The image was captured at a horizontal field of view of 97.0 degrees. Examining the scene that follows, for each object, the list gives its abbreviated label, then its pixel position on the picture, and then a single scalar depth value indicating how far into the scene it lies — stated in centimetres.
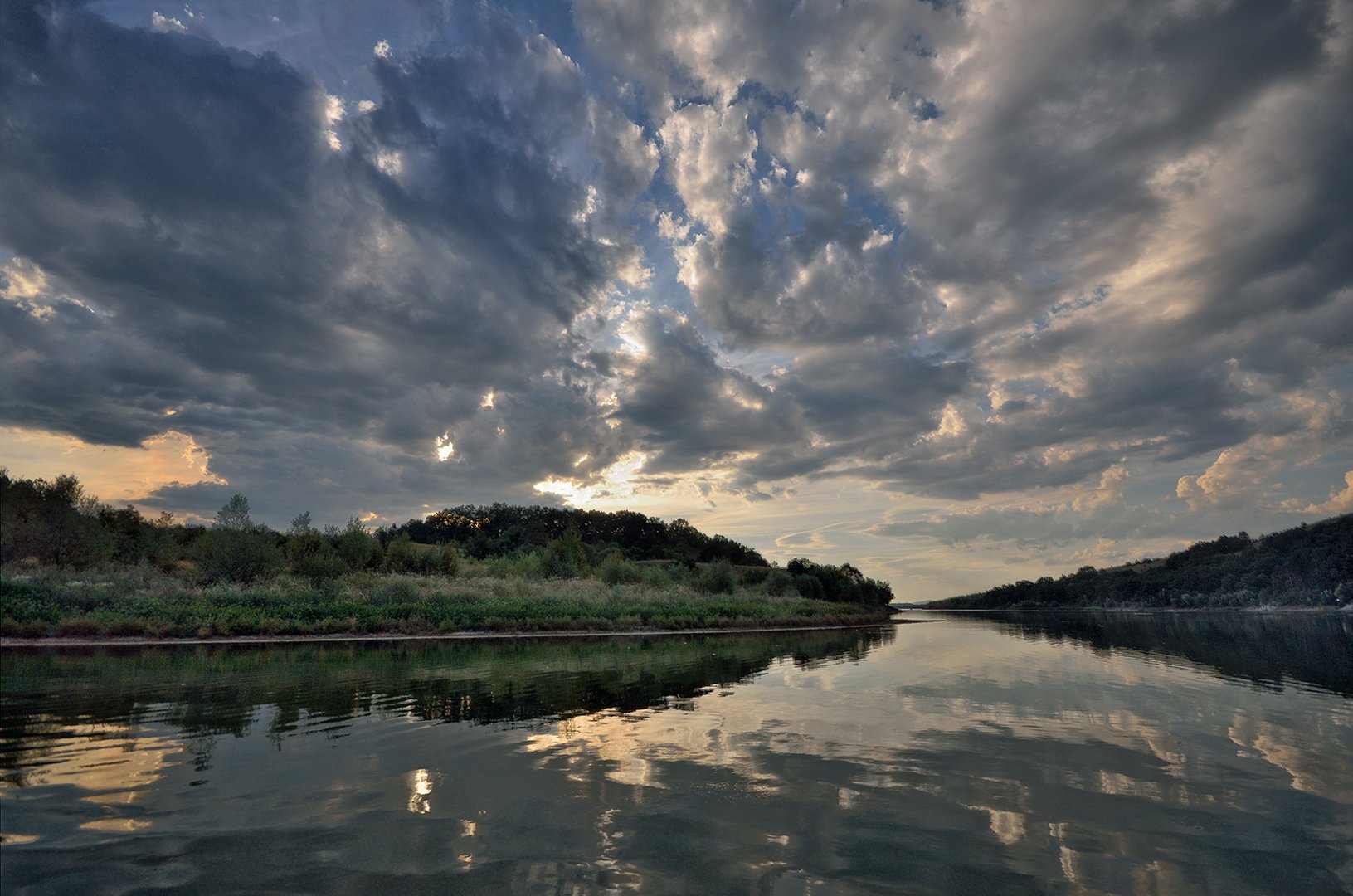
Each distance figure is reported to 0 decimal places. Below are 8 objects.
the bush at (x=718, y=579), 7386
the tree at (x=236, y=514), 4995
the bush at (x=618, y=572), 6650
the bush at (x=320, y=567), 4566
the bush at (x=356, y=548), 5525
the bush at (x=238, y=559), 4425
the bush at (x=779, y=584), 8706
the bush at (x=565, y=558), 6644
